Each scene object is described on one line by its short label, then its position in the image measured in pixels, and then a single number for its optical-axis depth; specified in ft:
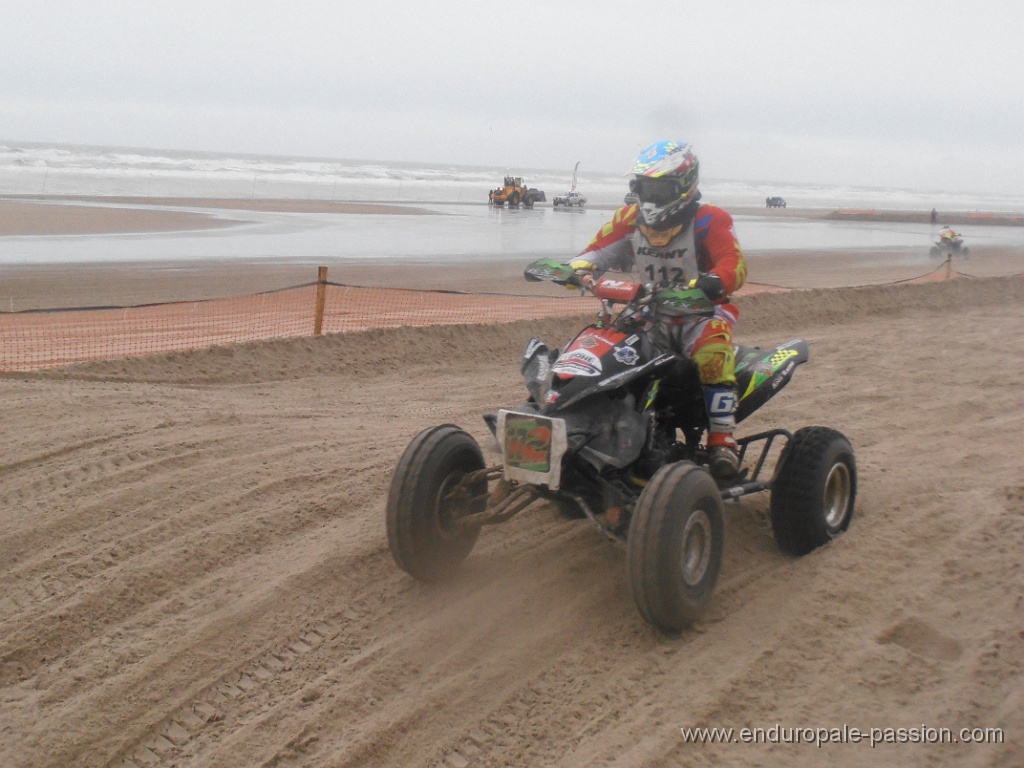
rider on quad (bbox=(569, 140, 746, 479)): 15.89
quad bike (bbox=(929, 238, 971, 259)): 89.86
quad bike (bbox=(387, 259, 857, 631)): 13.20
